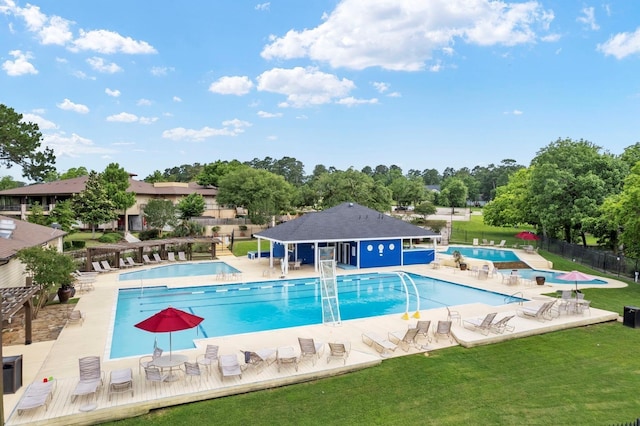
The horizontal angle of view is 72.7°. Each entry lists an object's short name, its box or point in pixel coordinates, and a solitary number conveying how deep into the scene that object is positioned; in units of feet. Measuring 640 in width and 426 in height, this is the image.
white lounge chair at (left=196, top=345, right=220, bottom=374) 34.55
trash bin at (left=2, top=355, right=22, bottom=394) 30.07
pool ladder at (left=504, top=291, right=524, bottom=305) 63.16
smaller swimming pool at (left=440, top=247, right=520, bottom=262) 108.37
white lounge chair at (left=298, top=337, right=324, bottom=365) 35.99
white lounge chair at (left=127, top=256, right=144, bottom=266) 91.19
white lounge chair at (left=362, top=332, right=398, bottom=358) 39.40
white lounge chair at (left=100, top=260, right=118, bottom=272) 83.97
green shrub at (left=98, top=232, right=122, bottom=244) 118.52
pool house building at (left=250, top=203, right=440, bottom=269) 87.61
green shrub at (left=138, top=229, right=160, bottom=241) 129.18
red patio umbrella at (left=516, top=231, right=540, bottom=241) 114.62
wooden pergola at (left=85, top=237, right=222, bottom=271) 83.61
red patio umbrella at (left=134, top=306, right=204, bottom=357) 31.27
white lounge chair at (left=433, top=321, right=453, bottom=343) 43.34
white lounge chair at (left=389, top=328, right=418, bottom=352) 40.73
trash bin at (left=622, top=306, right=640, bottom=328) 47.44
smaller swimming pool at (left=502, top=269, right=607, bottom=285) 78.25
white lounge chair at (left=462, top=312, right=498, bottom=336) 44.47
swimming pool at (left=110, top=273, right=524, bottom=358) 49.03
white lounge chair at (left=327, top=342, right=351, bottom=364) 36.17
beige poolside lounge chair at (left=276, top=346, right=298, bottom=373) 34.66
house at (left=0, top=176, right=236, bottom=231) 151.84
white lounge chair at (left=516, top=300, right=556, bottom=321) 49.60
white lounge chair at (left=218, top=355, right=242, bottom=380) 32.12
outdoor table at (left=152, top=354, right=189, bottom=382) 31.99
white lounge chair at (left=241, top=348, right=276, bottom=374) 34.19
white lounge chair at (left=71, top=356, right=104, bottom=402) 29.09
